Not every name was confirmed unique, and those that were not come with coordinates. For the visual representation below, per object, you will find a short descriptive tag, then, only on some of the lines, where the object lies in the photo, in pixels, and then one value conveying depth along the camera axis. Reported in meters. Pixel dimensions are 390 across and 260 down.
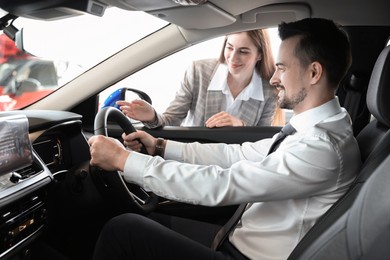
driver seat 1.09
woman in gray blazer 2.39
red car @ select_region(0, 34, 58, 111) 2.06
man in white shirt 1.20
